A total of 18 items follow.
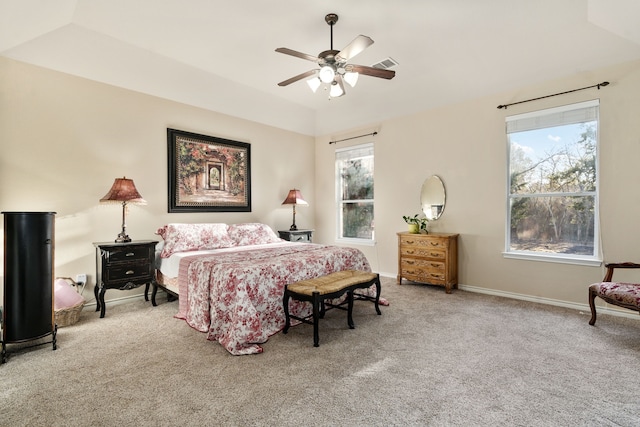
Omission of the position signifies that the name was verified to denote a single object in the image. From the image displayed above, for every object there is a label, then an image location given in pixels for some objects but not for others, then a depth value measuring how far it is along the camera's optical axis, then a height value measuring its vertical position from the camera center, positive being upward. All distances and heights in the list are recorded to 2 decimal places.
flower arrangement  4.74 -0.15
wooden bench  2.61 -0.68
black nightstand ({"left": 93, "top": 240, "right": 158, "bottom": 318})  3.31 -0.59
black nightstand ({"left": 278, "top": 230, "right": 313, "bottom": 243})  5.30 -0.38
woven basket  2.99 -1.01
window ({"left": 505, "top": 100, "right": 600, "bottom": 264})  3.56 +0.36
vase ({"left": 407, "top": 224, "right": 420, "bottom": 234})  4.74 -0.24
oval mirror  4.70 +0.25
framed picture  4.30 +0.59
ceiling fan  2.73 +1.42
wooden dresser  4.29 -0.65
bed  2.61 -0.62
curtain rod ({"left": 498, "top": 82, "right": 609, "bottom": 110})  3.39 +1.43
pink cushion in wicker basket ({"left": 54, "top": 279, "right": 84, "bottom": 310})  3.06 -0.85
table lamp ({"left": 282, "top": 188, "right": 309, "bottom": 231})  5.45 +0.24
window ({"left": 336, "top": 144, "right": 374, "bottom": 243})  5.68 +0.39
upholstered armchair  2.63 -0.70
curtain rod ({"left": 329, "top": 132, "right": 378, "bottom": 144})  5.41 +1.40
